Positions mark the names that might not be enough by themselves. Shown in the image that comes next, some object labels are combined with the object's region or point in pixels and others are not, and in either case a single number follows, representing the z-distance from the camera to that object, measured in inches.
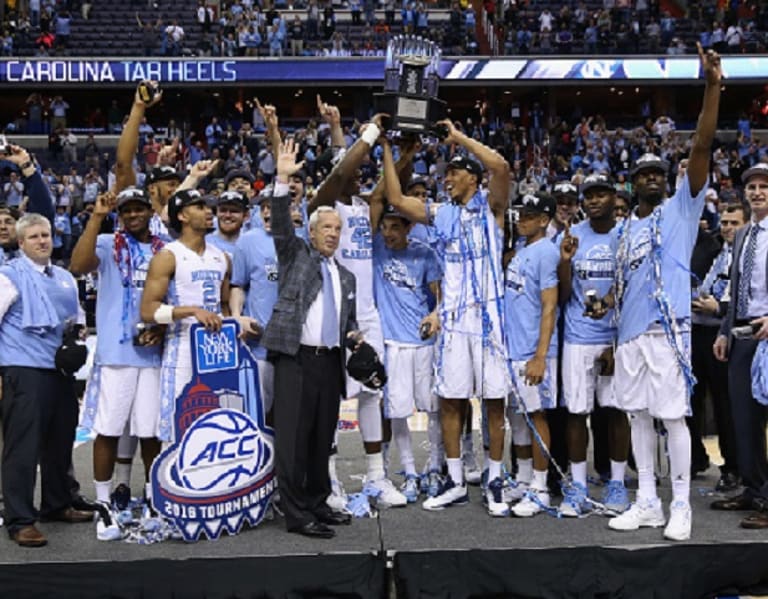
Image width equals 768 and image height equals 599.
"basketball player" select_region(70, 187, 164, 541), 225.6
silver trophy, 235.0
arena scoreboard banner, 1067.3
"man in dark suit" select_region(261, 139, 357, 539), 218.7
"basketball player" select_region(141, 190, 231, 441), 222.7
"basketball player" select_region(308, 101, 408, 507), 241.8
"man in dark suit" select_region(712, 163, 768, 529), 229.3
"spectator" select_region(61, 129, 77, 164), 968.9
